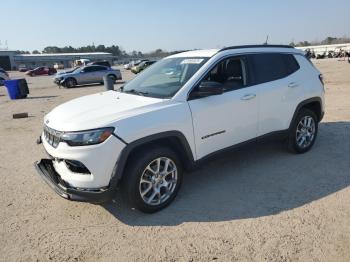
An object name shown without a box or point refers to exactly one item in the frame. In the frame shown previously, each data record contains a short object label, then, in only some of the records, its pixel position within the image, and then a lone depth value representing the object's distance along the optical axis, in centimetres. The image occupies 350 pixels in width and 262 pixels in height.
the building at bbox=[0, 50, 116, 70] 8699
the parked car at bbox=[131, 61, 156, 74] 3559
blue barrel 1747
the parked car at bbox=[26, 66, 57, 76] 5309
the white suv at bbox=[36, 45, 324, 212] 354
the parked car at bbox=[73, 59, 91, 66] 6786
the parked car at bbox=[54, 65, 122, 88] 2331
